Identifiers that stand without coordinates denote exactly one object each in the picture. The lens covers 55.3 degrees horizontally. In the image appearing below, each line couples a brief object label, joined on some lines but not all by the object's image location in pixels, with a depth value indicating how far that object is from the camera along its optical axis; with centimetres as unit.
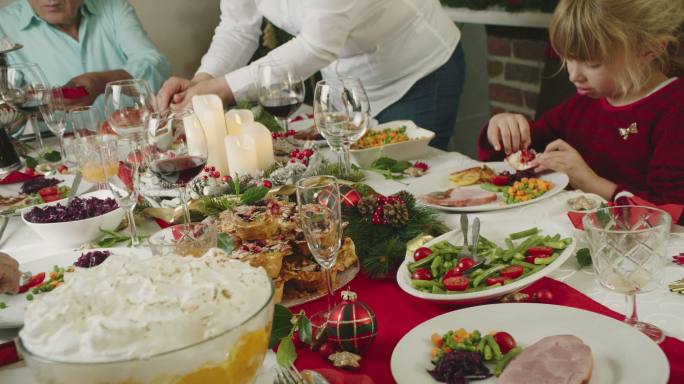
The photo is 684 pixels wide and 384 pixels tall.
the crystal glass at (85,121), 176
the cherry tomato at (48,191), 169
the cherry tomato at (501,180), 149
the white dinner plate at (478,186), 135
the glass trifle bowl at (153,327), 56
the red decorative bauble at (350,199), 123
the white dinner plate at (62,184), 175
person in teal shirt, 330
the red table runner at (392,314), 84
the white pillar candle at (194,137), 130
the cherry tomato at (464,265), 103
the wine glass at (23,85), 200
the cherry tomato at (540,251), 106
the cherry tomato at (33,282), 111
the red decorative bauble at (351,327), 87
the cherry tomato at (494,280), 100
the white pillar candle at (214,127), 160
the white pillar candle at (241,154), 148
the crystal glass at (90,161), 154
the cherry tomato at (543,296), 98
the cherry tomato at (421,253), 109
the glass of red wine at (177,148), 128
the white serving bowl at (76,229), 134
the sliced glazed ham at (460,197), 137
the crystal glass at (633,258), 84
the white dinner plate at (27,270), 100
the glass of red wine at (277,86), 183
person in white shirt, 210
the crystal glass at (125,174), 125
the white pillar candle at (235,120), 169
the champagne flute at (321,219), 92
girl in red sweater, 157
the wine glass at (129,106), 171
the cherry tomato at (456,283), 99
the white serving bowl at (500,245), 95
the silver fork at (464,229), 110
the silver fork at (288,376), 74
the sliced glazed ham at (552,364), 72
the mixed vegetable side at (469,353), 79
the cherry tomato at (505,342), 83
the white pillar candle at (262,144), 155
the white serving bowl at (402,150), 171
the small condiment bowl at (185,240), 97
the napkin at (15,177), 188
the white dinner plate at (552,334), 76
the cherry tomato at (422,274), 104
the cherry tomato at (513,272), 101
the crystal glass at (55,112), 201
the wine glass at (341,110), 143
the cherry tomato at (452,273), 103
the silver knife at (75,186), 150
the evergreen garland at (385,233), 112
